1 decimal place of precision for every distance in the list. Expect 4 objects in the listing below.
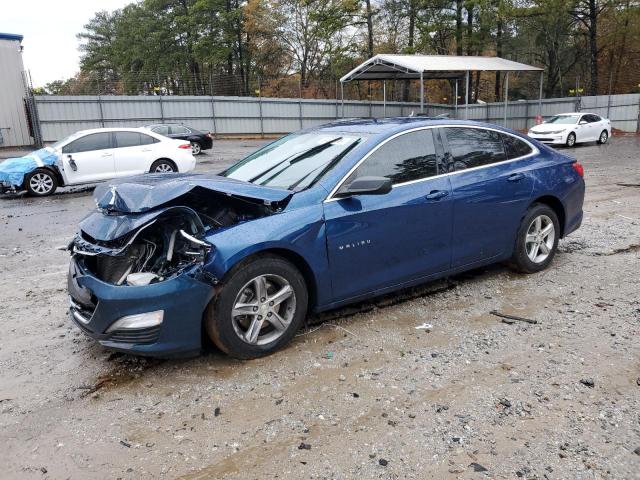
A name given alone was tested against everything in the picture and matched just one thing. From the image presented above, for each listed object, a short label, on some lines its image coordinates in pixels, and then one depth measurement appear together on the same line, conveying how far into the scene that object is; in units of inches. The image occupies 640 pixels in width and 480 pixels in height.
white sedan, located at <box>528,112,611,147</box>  877.8
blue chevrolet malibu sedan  137.6
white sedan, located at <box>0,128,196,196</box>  484.1
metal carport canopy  984.3
